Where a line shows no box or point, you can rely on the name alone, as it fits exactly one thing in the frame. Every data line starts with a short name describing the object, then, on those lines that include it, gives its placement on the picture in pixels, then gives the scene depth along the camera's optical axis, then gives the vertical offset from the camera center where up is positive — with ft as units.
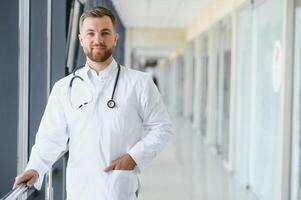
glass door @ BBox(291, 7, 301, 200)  16.49 -0.91
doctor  8.29 -0.56
